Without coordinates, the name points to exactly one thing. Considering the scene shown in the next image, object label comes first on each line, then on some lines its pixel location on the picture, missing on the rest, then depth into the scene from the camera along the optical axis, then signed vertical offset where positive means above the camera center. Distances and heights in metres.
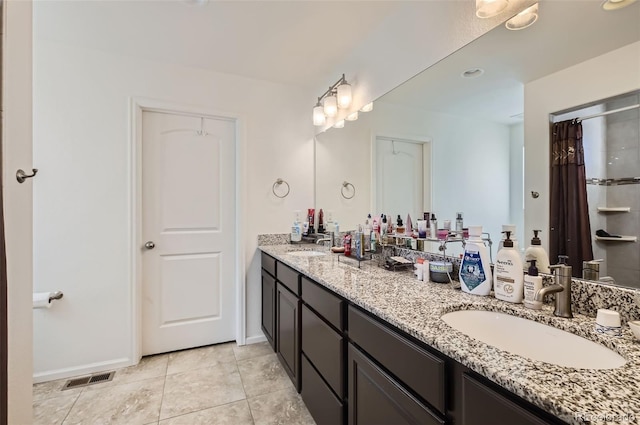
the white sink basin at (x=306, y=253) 2.18 -0.31
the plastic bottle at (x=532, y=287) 0.95 -0.25
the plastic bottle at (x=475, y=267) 1.12 -0.21
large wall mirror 1.00 +0.49
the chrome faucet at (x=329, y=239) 2.48 -0.22
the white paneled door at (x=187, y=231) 2.39 -0.15
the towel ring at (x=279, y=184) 2.71 +0.25
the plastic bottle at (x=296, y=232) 2.69 -0.17
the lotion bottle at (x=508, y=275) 1.02 -0.22
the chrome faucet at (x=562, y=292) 0.89 -0.24
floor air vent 2.01 -1.16
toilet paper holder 2.00 -0.56
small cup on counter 0.75 -0.29
